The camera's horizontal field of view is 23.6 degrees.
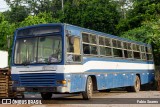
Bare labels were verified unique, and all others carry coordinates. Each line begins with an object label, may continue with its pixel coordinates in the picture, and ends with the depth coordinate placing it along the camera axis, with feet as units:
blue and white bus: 45.80
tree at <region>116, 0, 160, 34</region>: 115.34
